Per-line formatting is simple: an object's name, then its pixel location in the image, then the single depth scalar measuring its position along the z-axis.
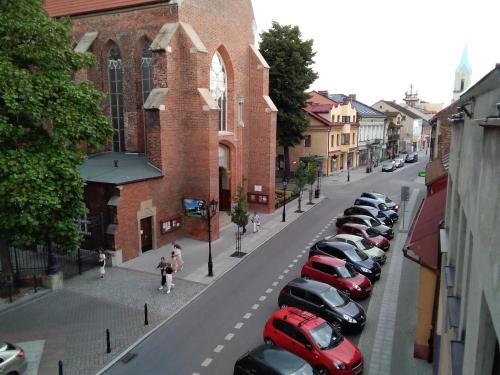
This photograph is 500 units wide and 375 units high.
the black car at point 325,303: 14.45
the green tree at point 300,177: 34.62
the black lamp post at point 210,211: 20.05
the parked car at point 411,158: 72.81
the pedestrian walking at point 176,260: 20.22
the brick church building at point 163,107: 22.52
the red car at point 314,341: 11.91
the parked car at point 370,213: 29.30
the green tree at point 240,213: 24.23
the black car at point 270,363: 10.69
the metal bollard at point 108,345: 13.37
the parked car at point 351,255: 19.23
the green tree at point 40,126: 13.53
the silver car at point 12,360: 11.39
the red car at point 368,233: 23.78
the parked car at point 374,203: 31.96
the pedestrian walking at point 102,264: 19.73
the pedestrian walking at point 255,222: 27.48
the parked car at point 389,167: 59.53
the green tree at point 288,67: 40.38
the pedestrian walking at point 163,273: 18.36
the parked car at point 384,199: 33.42
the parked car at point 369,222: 26.06
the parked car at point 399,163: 63.64
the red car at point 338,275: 17.27
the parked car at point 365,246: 21.47
